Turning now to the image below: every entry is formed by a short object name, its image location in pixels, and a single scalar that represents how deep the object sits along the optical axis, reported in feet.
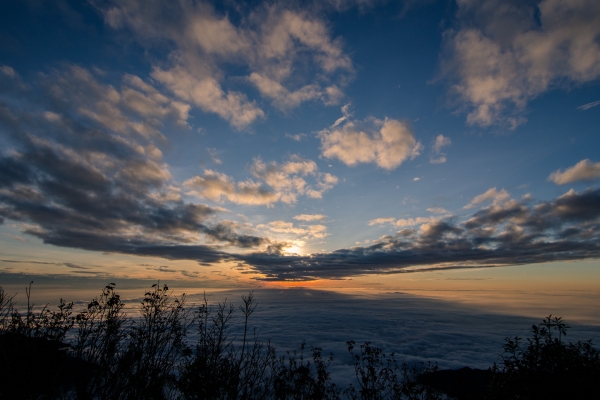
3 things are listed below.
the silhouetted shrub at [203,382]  43.51
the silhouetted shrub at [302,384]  53.27
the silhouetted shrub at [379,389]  45.93
